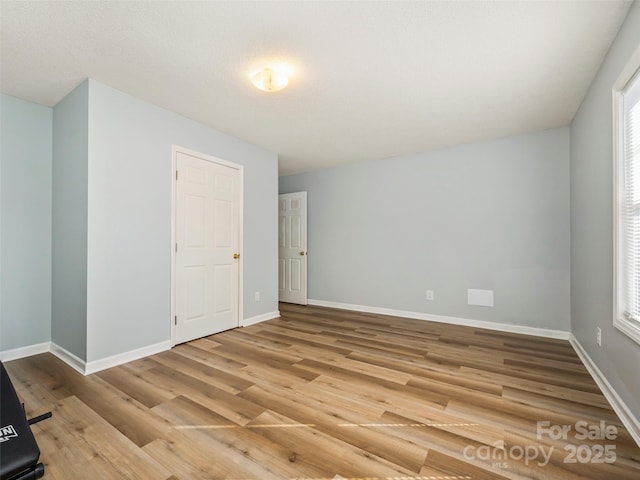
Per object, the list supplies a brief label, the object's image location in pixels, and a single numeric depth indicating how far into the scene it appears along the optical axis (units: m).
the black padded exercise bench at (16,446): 0.95
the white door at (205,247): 3.34
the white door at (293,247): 5.73
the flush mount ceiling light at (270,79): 2.41
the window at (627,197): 1.84
